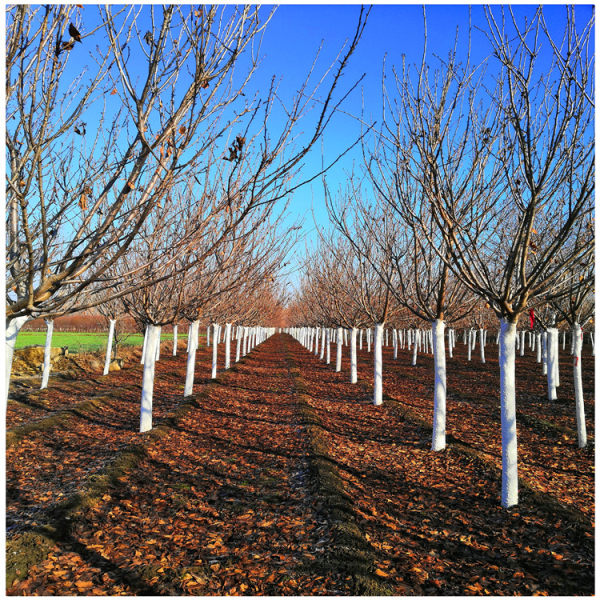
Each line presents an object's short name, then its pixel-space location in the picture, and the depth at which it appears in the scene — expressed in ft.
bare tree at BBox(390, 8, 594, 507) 14.32
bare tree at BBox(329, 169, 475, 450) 20.53
